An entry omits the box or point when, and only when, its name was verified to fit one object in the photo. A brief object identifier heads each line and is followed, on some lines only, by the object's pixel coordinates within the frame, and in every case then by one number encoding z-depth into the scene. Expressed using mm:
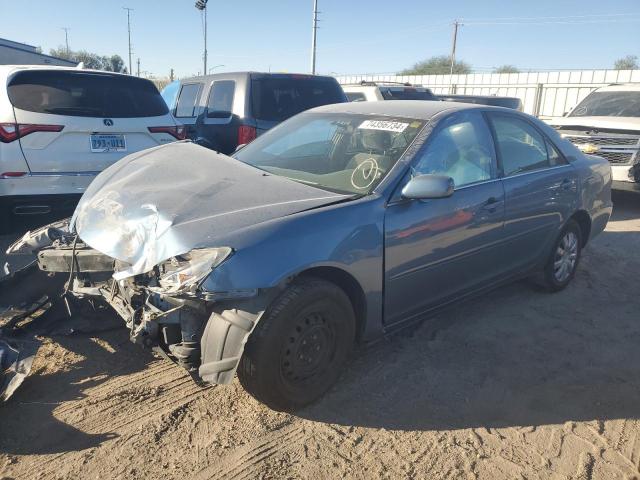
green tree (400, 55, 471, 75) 61750
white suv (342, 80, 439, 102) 10461
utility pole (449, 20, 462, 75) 50250
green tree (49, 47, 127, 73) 59709
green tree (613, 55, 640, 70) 55116
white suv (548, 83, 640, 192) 8258
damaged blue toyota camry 2580
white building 15672
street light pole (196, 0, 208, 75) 30719
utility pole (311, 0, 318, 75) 23062
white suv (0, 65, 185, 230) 4602
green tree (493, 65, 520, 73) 57625
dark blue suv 6812
